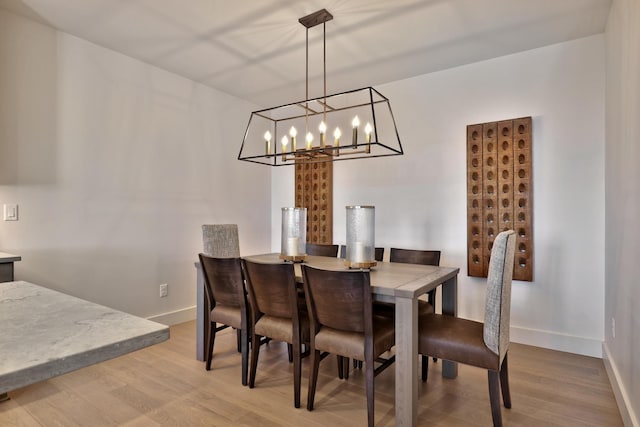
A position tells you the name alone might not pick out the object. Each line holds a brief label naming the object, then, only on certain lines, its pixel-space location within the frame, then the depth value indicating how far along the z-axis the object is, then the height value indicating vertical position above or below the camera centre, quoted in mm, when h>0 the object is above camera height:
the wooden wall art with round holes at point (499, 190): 3145 +259
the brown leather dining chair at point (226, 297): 2426 -549
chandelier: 2836 +1153
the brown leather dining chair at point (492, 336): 1818 -628
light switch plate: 2658 +39
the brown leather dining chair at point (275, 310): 2152 -572
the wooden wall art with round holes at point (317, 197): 4355 +267
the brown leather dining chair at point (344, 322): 1880 -567
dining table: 1877 -582
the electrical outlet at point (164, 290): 3635 -722
